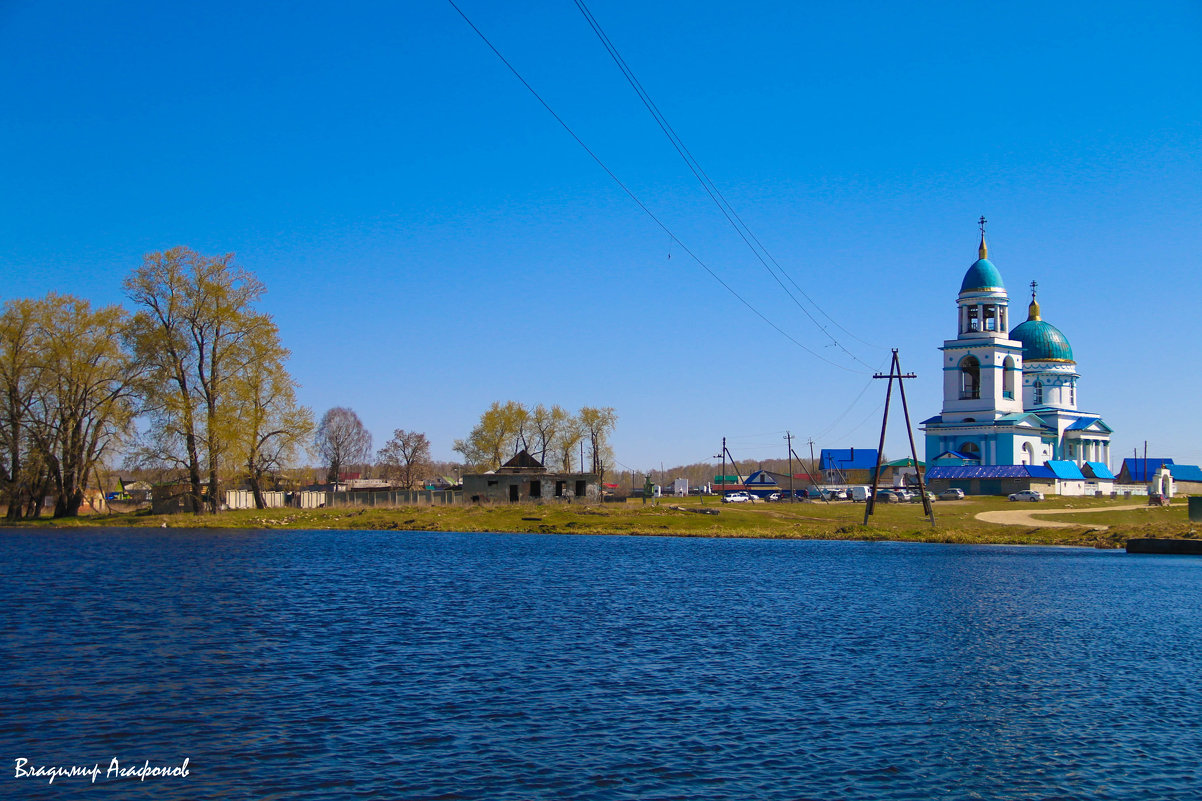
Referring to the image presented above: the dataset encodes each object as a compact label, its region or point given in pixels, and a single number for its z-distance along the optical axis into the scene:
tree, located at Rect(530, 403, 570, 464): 158.38
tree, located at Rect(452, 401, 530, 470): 154.88
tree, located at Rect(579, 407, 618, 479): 162.75
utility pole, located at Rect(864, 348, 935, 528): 74.56
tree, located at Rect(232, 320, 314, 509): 80.88
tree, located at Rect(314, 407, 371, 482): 189.25
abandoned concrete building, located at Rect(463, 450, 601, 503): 106.94
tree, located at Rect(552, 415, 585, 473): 160.38
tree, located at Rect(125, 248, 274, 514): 78.56
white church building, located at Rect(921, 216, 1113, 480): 130.12
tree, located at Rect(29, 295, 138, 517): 78.88
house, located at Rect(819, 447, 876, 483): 166.62
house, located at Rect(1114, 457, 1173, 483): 152.75
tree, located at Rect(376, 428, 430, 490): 177.05
